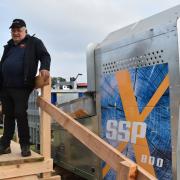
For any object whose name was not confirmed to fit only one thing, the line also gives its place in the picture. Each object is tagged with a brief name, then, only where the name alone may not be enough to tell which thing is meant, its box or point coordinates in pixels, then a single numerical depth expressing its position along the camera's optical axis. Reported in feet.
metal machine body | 7.92
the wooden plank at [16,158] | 7.72
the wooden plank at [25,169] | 7.65
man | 8.13
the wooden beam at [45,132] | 8.21
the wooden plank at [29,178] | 7.85
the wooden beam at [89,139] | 5.30
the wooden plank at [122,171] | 4.88
